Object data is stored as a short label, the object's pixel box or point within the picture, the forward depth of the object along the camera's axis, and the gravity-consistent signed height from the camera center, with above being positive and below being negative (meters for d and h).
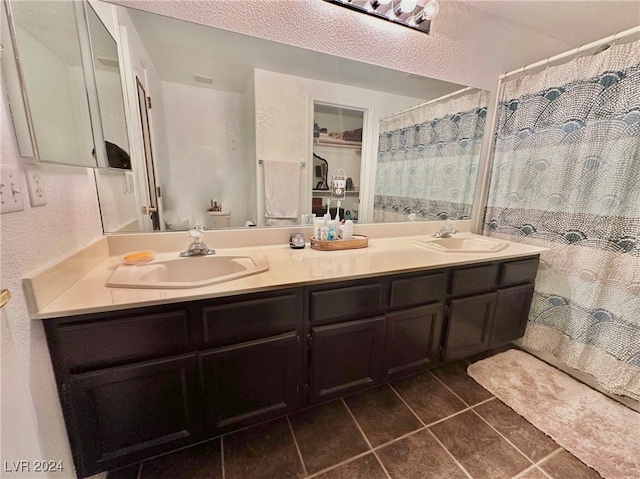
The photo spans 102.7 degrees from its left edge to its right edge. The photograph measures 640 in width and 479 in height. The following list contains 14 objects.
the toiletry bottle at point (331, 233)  1.53 -0.25
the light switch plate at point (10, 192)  0.62 -0.03
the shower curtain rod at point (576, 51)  1.31 +0.85
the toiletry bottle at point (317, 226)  1.53 -0.21
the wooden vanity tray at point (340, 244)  1.49 -0.31
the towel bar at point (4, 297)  0.59 -0.27
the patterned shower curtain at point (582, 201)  1.35 -0.02
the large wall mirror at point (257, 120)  1.23 +0.39
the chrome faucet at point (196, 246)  1.25 -0.29
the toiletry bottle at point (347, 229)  1.59 -0.23
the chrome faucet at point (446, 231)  1.89 -0.27
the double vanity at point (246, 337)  0.84 -0.60
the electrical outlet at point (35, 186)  0.73 -0.01
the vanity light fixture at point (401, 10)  1.42 +1.02
